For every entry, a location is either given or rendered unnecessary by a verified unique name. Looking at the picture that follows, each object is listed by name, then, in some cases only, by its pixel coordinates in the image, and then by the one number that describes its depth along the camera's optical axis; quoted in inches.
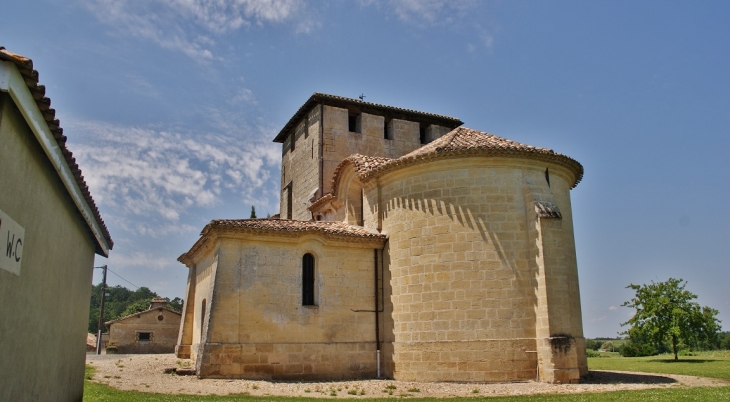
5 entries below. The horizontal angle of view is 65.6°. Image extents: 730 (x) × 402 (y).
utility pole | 1460.9
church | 628.7
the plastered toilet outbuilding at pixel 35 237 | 210.7
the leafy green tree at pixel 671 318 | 1177.4
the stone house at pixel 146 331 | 1373.0
